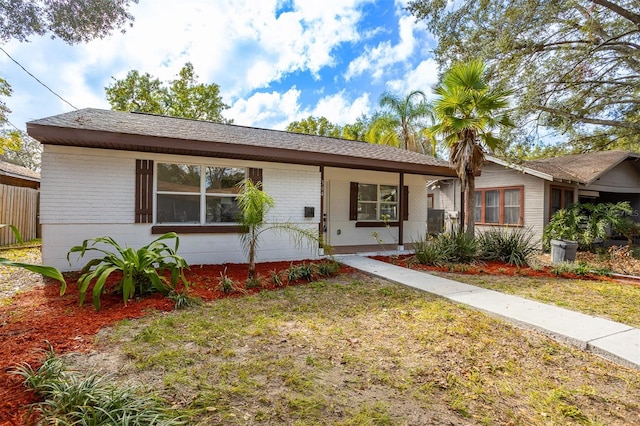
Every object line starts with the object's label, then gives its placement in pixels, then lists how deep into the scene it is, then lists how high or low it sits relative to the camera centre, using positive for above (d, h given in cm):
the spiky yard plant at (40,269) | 256 -49
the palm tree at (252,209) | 553 +10
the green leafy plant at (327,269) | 660 -112
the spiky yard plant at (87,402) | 197 -127
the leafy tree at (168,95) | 2181 +833
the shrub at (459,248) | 815 -76
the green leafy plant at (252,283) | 558 -122
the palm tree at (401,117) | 2050 +662
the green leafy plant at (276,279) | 581 -120
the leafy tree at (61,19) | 632 +399
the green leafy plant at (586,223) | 973 -8
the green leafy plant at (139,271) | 455 -88
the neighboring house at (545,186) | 1115 +131
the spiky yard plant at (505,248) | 828 -78
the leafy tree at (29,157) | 2843 +530
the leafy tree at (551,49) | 846 +512
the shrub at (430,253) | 789 -90
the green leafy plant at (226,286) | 529 -121
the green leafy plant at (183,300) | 452 -127
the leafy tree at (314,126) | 2952 +838
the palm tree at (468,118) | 790 +262
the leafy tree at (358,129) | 2580 +718
